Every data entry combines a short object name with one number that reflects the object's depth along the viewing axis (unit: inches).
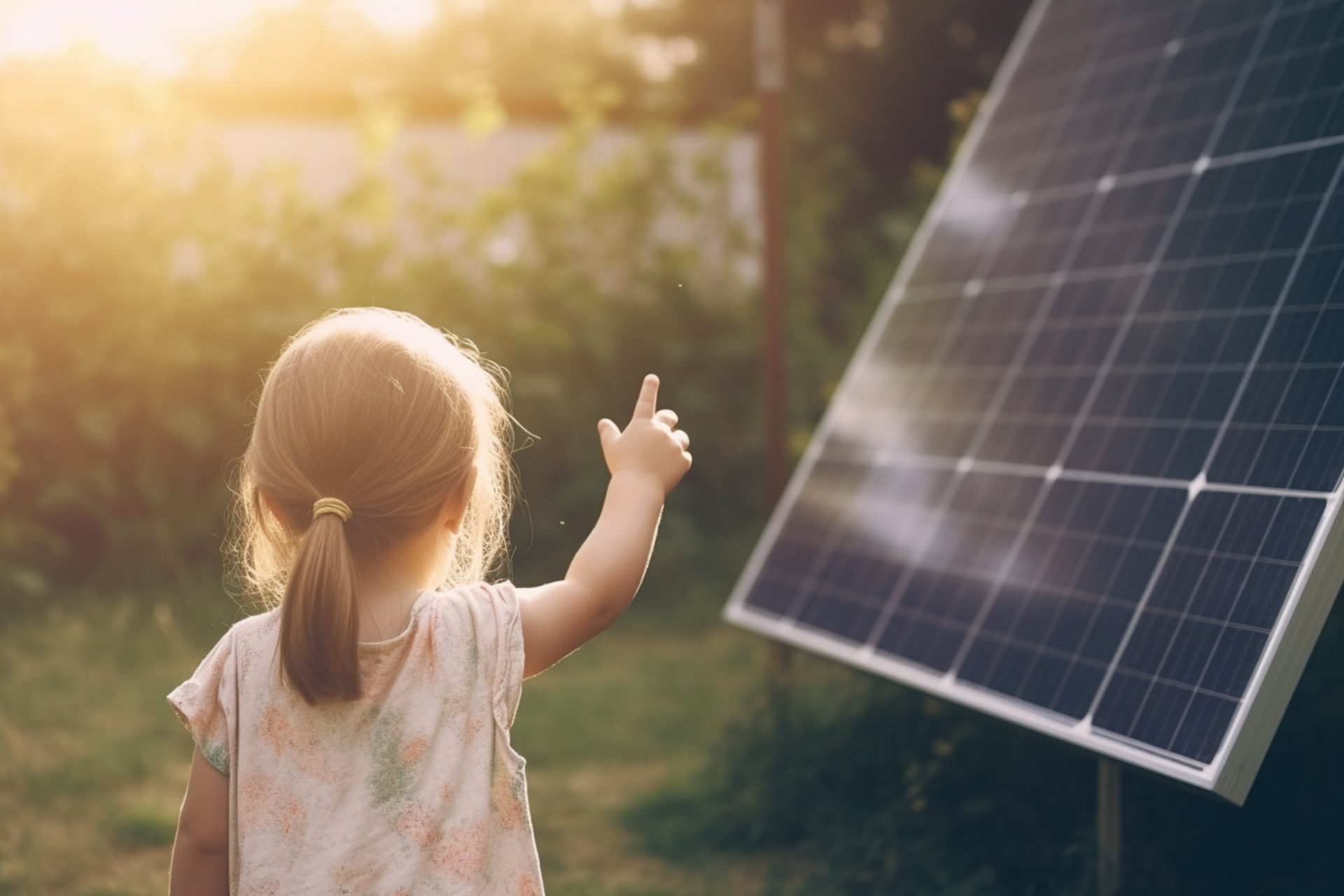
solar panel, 136.4
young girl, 88.7
